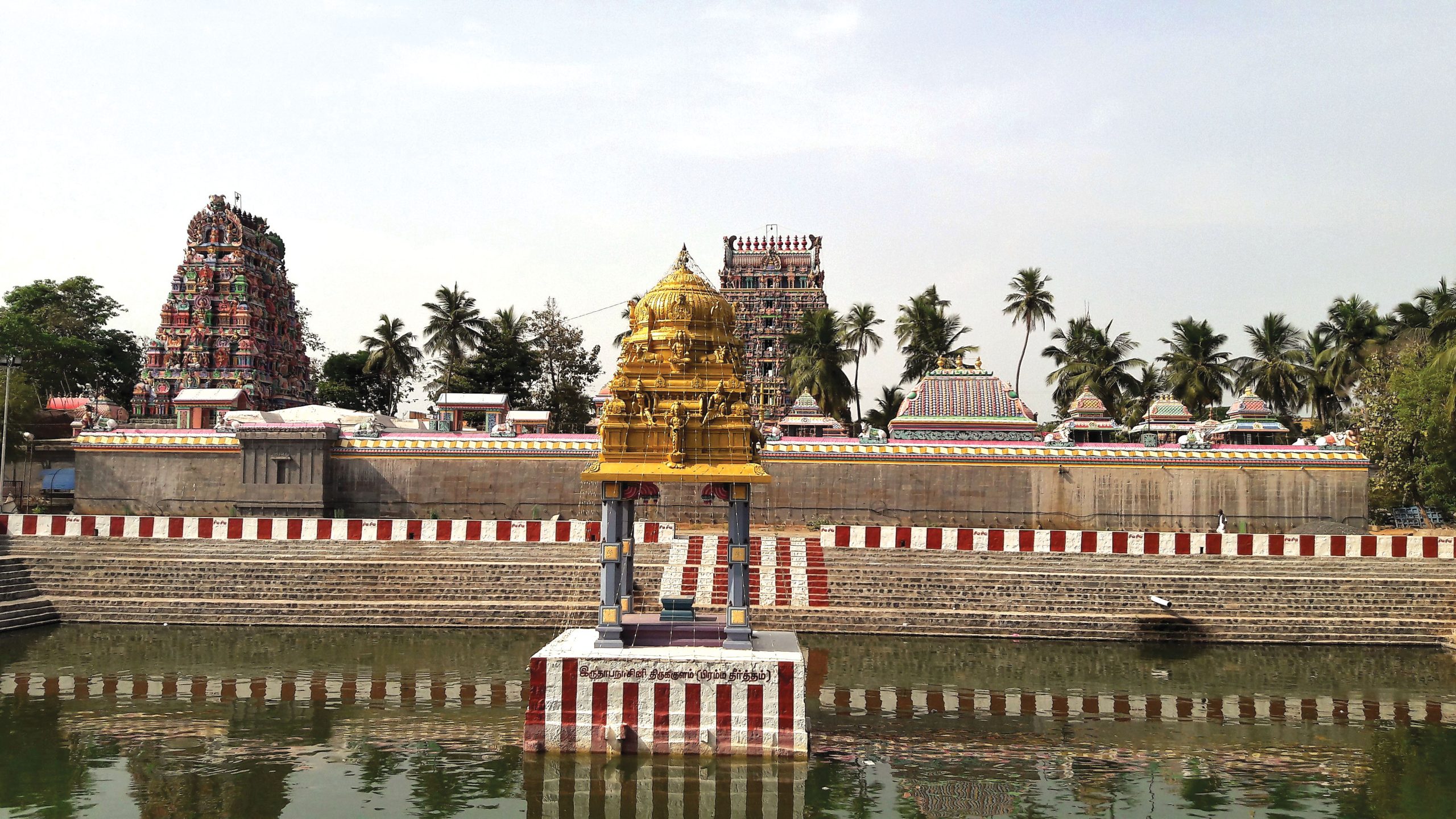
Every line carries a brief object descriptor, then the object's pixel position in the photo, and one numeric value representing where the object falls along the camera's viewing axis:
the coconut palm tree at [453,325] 57.97
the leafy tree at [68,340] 57.97
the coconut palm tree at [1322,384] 54.38
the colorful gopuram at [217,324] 57.84
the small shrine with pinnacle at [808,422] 43.19
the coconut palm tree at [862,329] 58.75
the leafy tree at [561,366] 60.50
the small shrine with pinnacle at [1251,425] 38.94
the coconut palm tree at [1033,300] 58.53
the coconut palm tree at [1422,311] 49.00
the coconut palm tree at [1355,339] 52.62
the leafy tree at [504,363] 58.47
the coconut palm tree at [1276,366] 55.53
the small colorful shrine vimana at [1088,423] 39.62
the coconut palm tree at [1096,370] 59.19
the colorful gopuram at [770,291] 76.94
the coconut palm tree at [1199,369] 55.84
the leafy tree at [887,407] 57.66
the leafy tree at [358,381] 77.75
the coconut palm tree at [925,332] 57.75
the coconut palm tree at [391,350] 60.06
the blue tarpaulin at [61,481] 45.91
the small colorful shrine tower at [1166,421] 41.41
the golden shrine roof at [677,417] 17.03
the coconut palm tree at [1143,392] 60.25
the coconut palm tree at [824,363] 54.16
